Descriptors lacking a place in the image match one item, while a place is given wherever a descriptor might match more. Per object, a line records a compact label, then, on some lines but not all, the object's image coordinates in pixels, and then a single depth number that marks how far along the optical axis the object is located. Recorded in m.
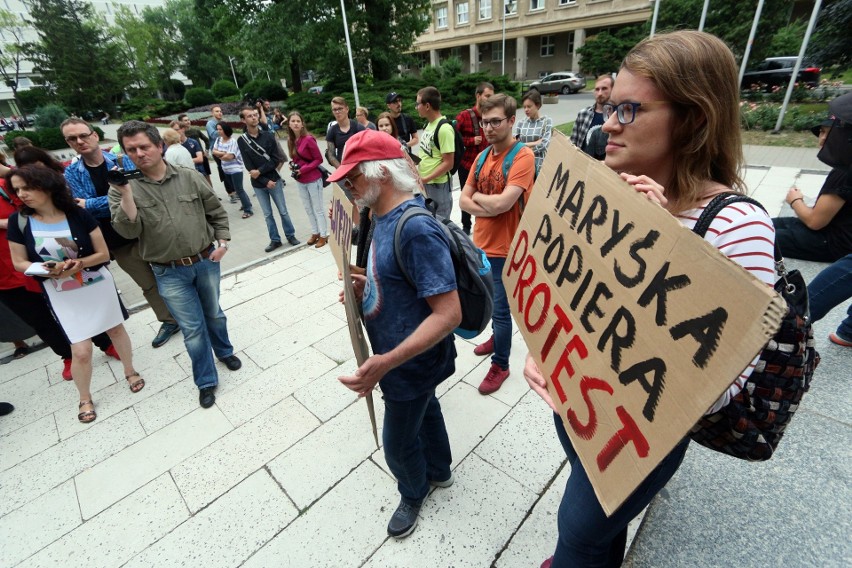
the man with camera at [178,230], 2.71
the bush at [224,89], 36.69
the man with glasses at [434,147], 4.48
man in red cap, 1.49
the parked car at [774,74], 17.09
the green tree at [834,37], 14.04
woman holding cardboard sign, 0.95
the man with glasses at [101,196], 3.27
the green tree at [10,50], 36.20
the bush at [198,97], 33.53
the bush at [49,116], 24.59
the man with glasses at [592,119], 4.22
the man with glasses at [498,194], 2.55
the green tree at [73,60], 35.91
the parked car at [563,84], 26.41
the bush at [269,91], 29.55
